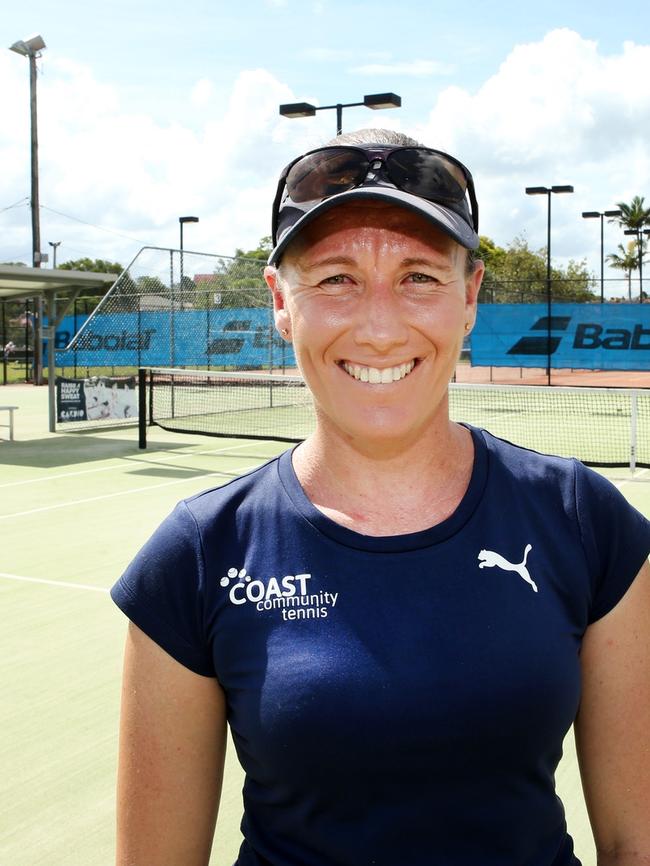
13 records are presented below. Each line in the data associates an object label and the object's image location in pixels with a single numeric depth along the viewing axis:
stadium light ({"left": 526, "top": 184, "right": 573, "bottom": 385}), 32.16
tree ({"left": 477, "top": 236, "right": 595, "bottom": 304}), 57.94
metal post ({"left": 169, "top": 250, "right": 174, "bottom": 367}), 20.25
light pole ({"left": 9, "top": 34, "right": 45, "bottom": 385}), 26.30
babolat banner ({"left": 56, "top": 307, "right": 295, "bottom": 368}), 20.86
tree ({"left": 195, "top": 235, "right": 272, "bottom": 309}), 22.06
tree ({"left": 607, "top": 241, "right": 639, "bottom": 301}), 78.44
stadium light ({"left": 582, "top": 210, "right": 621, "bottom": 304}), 40.34
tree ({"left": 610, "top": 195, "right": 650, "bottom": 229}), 82.12
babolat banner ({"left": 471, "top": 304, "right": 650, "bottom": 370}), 27.41
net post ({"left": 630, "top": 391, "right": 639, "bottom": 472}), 12.12
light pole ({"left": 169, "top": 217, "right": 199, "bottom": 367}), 33.53
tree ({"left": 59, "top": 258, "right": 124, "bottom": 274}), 86.69
